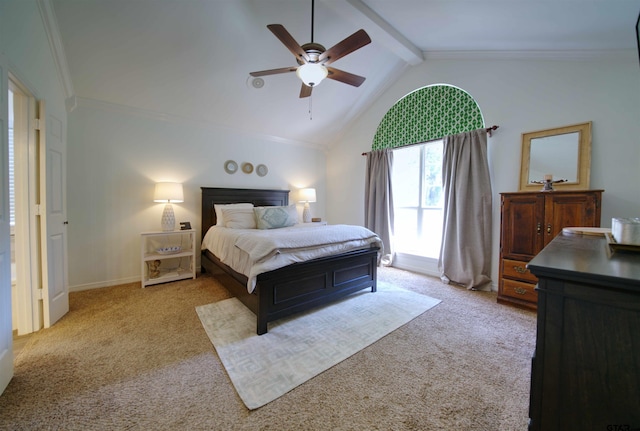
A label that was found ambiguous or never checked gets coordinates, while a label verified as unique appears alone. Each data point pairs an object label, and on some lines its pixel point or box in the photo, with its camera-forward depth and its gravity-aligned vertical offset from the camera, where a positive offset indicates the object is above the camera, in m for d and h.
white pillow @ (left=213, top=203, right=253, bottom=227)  3.80 -0.06
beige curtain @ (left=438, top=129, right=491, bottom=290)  3.36 -0.04
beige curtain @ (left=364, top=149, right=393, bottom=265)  4.48 +0.18
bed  2.27 -0.83
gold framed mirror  2.67 +0.60
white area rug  1.68 -1.16
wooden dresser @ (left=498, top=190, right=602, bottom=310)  2.44 -0.15
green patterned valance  3.53 +1.43
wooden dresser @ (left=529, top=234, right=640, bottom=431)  0.71 -0.42
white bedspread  2.28 -0.43
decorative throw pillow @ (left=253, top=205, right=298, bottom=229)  3.63 -0.18
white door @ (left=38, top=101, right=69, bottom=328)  2.27 -0.16
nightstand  3.44 -0.75
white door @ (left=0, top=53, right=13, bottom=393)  1.57 -0.34
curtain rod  3.25 +1.06
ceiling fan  2.12 +1.40
